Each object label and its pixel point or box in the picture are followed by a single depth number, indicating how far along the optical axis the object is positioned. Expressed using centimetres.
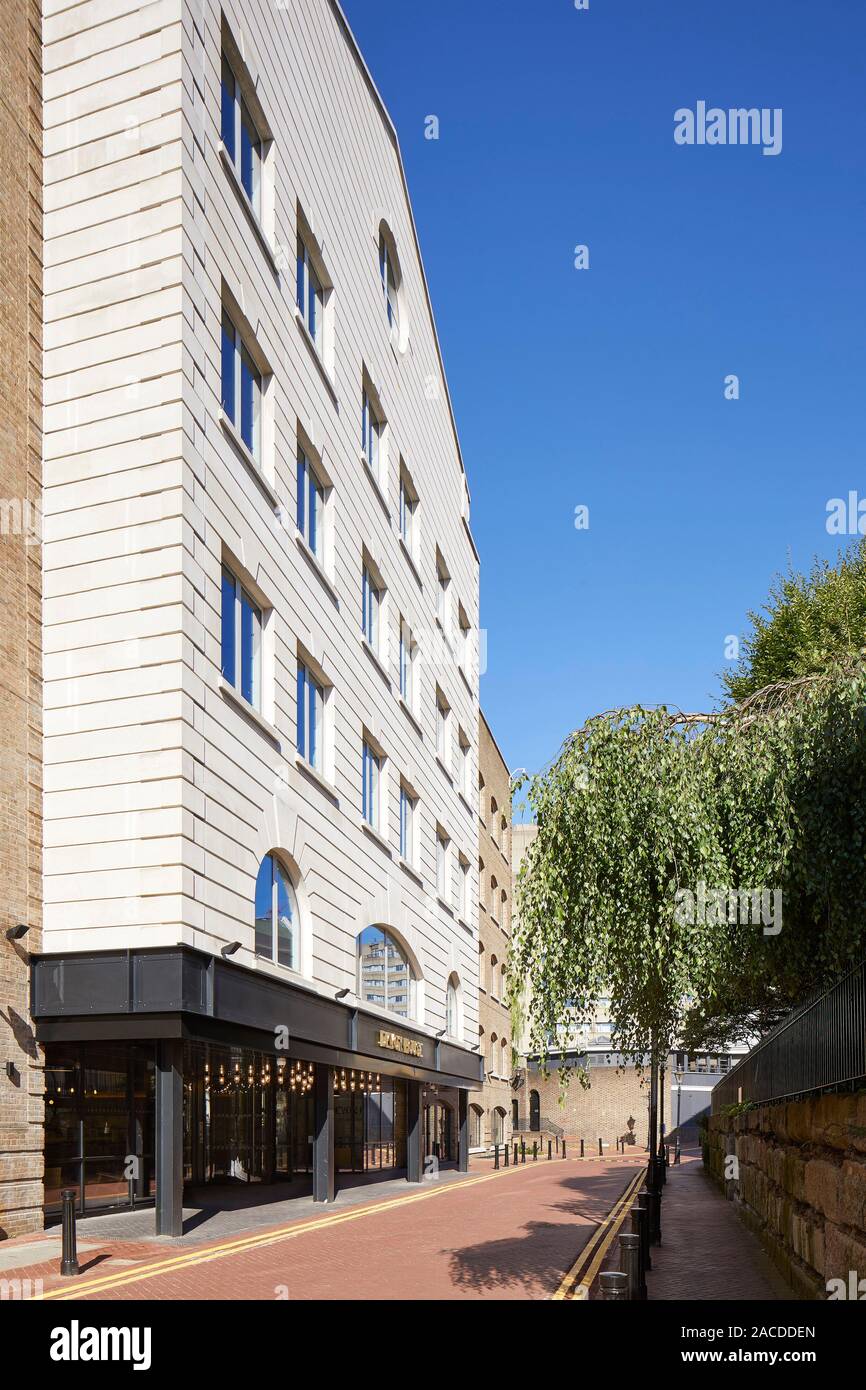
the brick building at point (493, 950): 5275
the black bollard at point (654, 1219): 1687
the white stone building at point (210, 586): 1752
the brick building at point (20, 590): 1680
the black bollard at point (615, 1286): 1015
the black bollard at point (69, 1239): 1312
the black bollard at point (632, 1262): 1021
